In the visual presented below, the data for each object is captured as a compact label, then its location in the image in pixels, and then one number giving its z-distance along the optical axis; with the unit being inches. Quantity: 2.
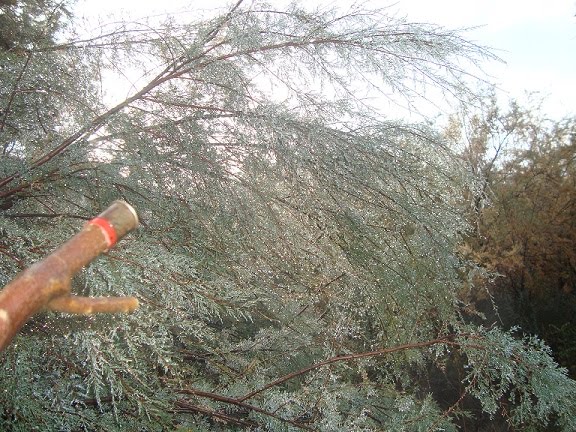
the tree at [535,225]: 409.4
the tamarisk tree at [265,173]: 100.6
